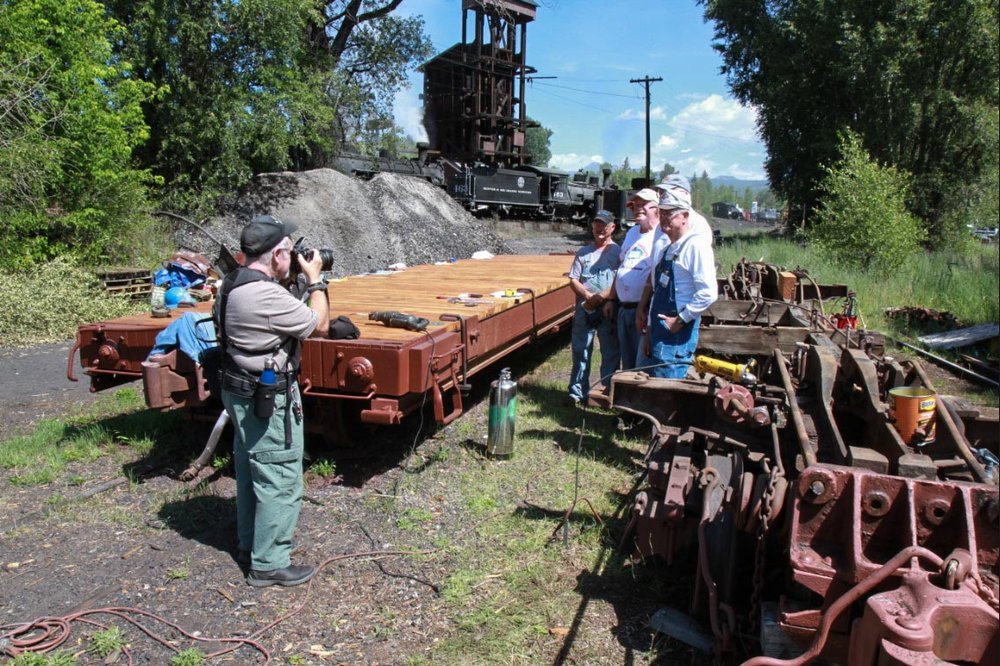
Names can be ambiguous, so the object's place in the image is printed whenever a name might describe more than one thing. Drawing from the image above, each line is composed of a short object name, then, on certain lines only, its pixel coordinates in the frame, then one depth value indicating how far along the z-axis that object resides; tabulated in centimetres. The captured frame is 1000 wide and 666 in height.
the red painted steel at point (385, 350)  404
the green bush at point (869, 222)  1347
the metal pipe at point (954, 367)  767
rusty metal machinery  186
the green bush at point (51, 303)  941
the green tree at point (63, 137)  1026
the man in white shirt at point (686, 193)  470
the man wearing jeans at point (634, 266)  570
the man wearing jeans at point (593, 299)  615
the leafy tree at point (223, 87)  1491
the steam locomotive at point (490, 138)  2912
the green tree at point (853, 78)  1249
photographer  329
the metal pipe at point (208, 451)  452
